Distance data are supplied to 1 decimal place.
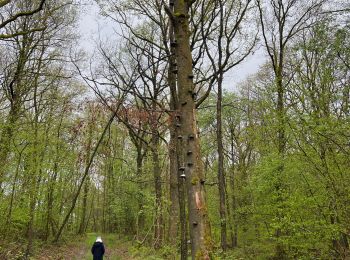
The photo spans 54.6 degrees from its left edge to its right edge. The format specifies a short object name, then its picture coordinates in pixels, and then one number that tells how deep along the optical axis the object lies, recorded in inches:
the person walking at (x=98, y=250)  470.3
